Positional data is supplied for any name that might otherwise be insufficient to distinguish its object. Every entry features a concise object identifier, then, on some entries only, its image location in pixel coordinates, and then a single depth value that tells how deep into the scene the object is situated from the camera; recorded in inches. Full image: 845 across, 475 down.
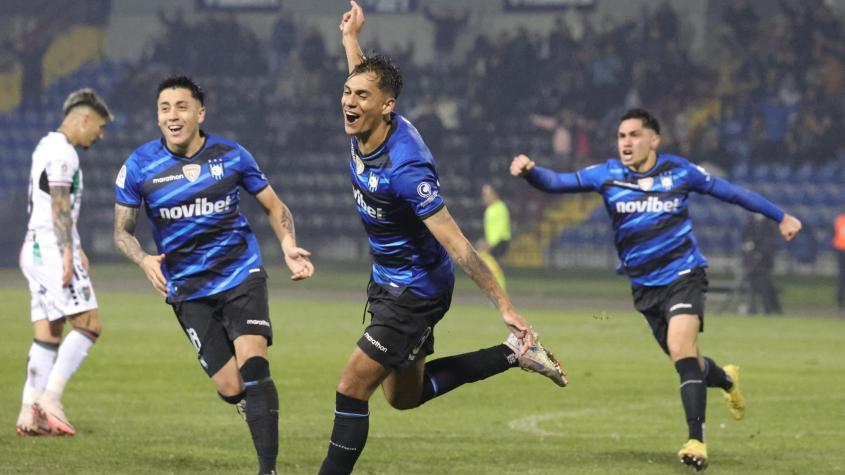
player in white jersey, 714.3
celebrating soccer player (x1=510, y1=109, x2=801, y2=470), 680.3
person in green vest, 1903.4
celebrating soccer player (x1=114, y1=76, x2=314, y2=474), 559.2
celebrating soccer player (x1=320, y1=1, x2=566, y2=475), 470.7
